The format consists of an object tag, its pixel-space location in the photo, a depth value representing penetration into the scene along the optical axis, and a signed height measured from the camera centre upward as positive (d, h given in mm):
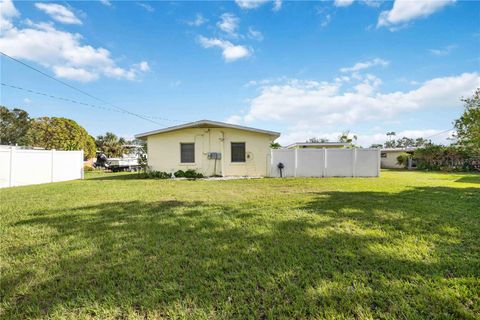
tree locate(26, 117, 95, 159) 27266 +3230
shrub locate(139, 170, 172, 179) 13570 -753
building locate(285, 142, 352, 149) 21975 +1789
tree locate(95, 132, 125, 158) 34688 +2029
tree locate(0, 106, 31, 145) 42219 +6846
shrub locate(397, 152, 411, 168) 25752 +540
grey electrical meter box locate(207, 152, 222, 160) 13750 +437
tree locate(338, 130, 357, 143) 31855 +3684
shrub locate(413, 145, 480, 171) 20922 +461
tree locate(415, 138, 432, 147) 54294 +5639
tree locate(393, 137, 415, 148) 63159 +6068
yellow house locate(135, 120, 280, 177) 13867 +740
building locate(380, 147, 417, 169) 27984 +977
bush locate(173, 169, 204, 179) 13372 -685
